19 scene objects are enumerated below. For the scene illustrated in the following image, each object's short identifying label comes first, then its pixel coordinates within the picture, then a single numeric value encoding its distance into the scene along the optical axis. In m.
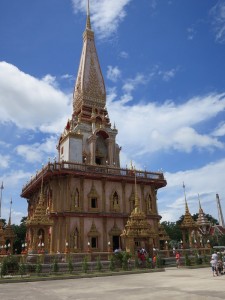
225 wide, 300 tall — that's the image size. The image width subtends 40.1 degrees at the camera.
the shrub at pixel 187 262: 25.56
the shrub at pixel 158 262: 24.47
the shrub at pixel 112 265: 22.59
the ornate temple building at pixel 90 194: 28.63
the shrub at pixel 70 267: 21.43
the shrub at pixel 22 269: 19.63
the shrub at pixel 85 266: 21.73
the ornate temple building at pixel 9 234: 40.53
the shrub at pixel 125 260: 23.19
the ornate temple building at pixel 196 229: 35.31
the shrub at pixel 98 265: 22.33
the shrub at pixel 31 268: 21.56
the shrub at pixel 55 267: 21.06
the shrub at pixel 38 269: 20.28
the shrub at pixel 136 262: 24.19
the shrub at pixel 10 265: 19.84
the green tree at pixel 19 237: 55.92
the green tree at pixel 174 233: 77.27
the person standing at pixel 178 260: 26.59
